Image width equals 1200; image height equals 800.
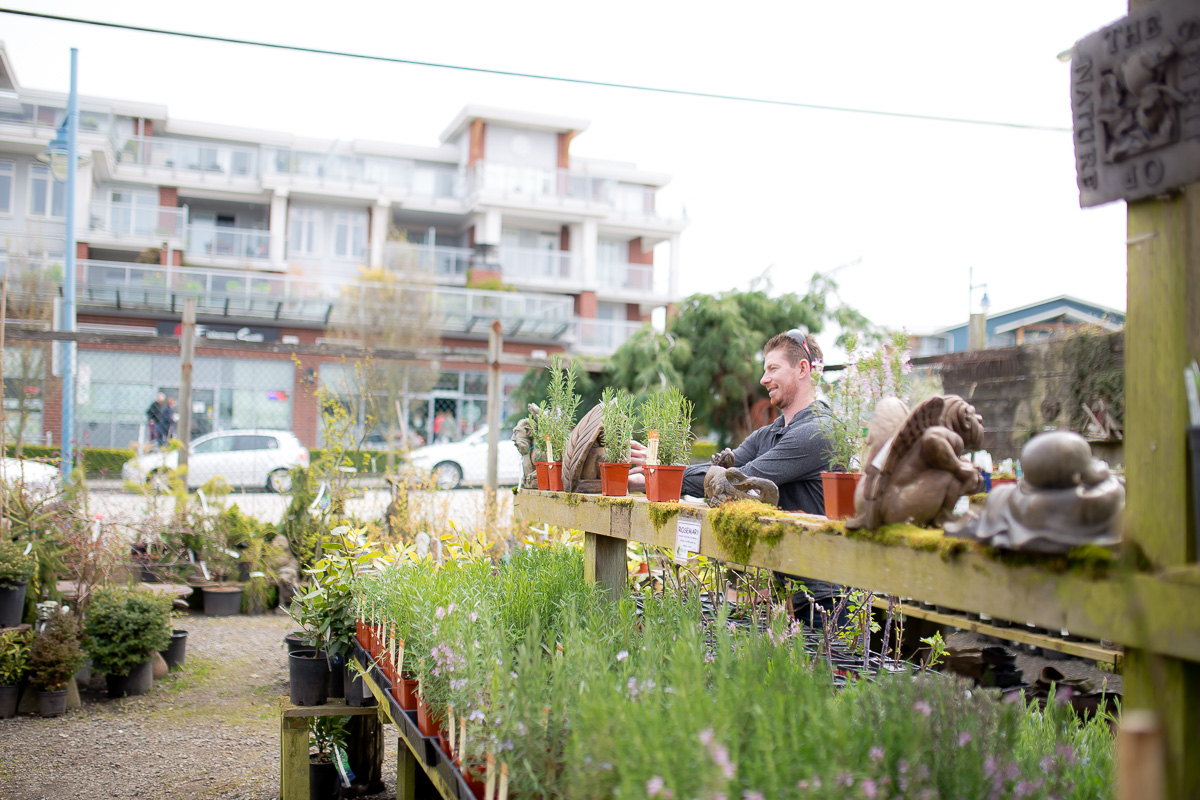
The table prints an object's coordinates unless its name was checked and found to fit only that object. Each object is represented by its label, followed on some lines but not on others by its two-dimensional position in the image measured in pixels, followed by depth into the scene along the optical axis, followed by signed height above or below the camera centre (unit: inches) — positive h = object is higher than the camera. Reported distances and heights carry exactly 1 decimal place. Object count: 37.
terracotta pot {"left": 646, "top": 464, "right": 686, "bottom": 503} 93.5 -4.1
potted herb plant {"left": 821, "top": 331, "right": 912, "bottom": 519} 75.2 +5.0
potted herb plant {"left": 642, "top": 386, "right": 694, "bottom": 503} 93.8 +0.3
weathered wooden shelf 42.1 -7.9
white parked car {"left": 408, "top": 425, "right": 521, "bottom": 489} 540.4 -11.1
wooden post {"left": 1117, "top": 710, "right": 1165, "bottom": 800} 29.8 -10.6
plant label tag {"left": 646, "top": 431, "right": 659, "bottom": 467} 93.4 -0.5
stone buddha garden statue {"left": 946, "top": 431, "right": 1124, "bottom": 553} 46.9 -2.8
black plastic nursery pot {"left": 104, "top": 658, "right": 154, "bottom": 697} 197.6 -55.4
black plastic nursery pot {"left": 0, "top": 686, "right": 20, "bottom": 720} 181.2 -55.0
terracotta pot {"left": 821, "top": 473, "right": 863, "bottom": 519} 67.4 -3.5
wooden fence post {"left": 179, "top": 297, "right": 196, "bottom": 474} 281.1 +19.6
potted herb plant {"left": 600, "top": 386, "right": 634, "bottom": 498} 103.8 -0.7
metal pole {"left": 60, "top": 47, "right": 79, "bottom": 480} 429.4 +109.5
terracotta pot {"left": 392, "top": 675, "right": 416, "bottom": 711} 99.1 -28.7
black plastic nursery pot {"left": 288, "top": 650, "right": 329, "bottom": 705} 153.5 -42.1
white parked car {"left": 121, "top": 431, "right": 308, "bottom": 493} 510.9 -8.6
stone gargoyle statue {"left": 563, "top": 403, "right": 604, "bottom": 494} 109.2 -1.4
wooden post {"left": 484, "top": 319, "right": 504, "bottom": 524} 288.5 +13.7
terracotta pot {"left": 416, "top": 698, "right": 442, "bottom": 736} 87.5 -28.0
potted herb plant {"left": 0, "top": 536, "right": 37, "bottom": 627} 190.5 -31.9
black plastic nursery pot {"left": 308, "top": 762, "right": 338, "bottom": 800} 143.0 -55.4
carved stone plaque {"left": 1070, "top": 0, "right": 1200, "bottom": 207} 44.4 +18.5
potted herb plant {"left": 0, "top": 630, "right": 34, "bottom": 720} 179.6 -47.6
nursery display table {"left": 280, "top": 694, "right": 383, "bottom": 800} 129.1 -46.3
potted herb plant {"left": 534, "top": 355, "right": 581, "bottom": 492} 120.2 +1.9
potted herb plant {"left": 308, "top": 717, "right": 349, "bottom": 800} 142.9 -52.9
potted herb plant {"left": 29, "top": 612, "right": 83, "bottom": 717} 182.1 -47.4
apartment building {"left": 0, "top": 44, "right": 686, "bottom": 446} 772.6 +218.8
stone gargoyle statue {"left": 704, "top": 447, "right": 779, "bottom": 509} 86.2 -4.2
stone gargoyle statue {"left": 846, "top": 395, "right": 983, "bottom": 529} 59.0 -1.8
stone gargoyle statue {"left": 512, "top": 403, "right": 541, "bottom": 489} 130.6 -0.7
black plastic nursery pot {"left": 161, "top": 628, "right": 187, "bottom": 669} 217.2 -53.0
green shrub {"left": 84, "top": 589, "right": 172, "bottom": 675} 193.9 -43.1
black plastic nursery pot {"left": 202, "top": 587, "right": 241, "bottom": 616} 273.3 -50.3
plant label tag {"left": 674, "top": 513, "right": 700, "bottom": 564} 81.9 -8.6
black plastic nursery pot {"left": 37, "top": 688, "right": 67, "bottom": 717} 183.3 -55.8
